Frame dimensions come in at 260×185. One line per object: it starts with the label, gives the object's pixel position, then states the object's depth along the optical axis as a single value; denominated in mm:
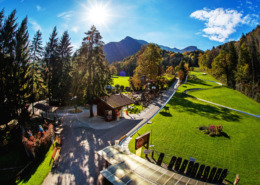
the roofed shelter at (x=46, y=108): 20475
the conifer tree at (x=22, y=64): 17445
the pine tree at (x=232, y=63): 49031
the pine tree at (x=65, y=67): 28828
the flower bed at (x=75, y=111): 25775
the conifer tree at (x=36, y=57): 25073
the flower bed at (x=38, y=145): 11639
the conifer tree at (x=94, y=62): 19750
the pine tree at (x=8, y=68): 15633
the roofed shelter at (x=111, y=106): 20828
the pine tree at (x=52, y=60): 27719
